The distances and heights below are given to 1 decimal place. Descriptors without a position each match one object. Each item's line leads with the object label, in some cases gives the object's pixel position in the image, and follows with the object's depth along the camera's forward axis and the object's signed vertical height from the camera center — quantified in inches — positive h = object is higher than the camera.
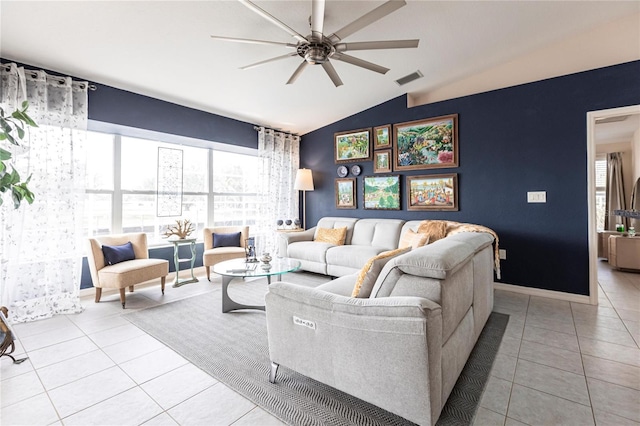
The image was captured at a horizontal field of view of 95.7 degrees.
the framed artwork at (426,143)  164.7 +41.5
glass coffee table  110.9 -22.6
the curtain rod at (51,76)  111.3 +57.5
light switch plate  138.9 +7.6
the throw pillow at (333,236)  185.6 -14.8
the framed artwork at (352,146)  198.8 +48.1
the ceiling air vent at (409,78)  153.2 +73.2
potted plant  80.1 +10.4
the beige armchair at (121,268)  126.0 -24.8
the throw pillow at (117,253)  135.4 -19.0
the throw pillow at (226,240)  179.8 -16.5
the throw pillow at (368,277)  66.4 -15.0
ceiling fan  72.5 +51.2
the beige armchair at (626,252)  179.6 -25.4
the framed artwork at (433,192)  164.9 +12.1
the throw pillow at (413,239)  134.2 -12.8
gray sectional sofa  50.3 -23.7
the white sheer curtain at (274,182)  211.0 +23.7
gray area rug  62.0 -42.5
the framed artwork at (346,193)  208.4 +14.5
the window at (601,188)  239.9 +20.0
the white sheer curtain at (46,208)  112.7 +2.6
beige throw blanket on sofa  136.5 -7.8
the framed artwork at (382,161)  188.5 +34.3
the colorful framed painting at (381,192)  187.2 +13.9
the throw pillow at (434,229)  145.7 -8.3
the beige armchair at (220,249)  168.6 -21.8
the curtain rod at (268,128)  206.8 +63.5
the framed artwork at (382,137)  188.1 +50.3
